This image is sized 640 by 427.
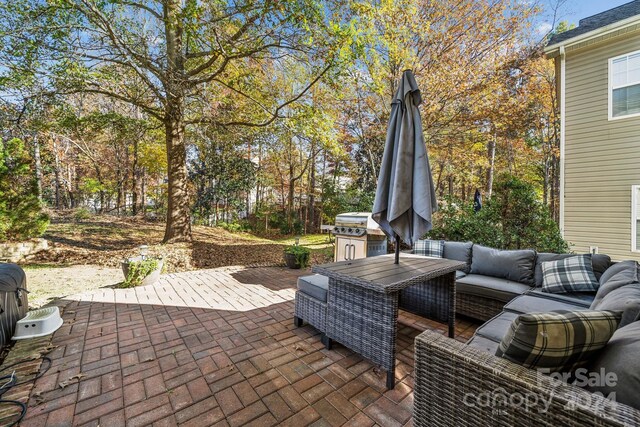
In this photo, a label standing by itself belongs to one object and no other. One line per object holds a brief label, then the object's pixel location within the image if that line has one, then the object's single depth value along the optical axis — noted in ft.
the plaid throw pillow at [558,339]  3.39
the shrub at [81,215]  30.31
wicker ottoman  8.20
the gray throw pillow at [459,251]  11.64
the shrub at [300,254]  17.70
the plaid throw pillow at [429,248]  12.43
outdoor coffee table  6.34
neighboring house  15.97
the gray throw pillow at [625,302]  4.42
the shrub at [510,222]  13.80
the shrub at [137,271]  12.94
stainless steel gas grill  14.71
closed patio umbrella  7.41
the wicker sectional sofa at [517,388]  2.84
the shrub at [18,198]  16.96
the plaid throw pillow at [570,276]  8.52
